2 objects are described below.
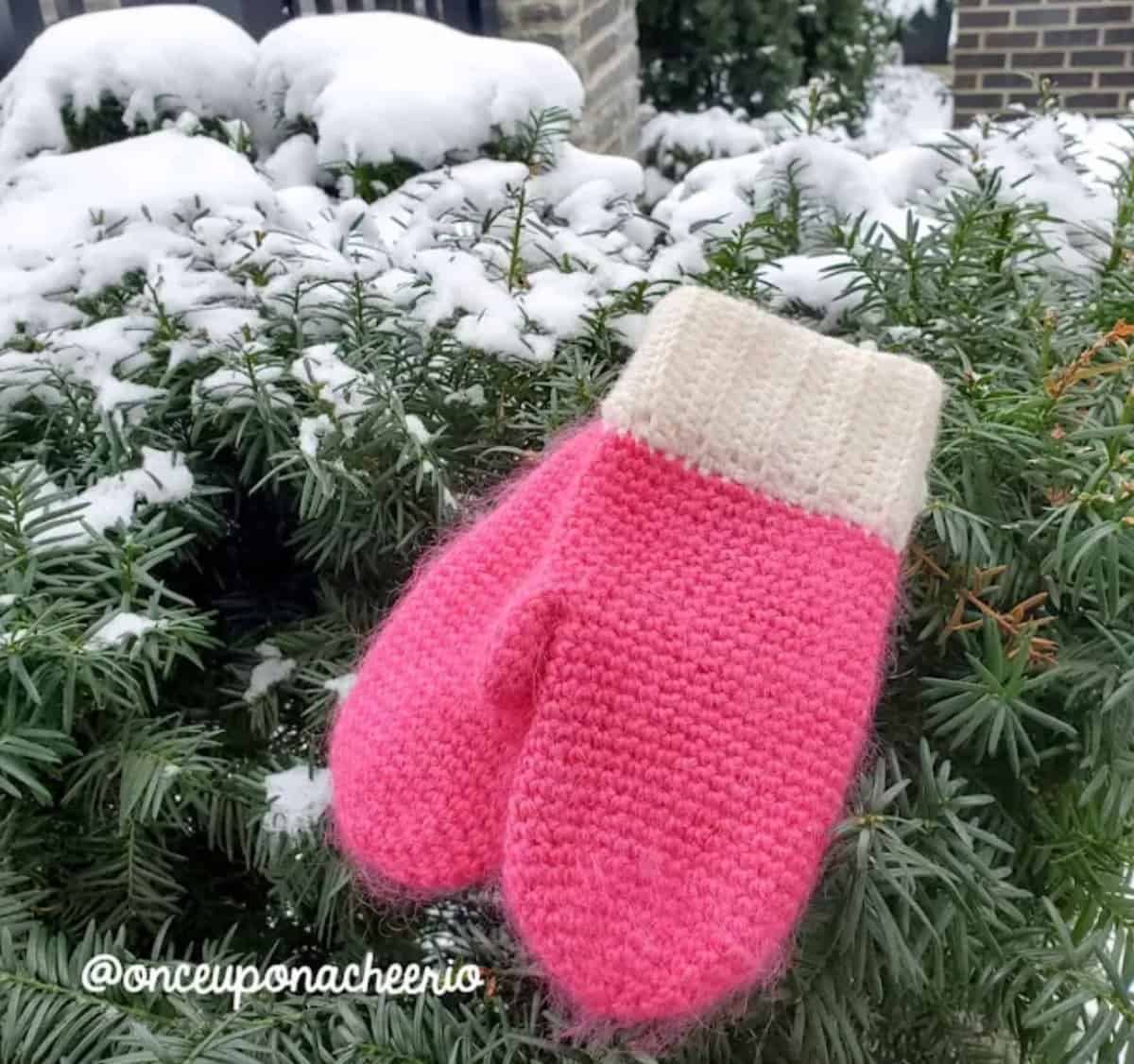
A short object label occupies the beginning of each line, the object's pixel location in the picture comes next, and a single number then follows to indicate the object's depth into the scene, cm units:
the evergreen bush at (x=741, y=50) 325
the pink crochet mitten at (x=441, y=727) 52
